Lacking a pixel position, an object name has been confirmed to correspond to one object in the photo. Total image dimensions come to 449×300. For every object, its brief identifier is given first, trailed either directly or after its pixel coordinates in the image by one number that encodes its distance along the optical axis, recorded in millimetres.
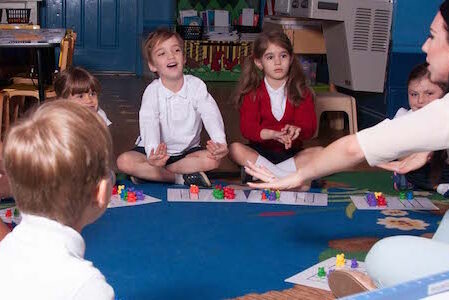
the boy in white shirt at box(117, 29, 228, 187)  3178
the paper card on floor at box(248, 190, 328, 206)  2908
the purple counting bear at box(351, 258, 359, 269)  2176
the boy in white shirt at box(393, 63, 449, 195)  3188
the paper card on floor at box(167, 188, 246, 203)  2913
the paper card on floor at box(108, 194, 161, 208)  2803
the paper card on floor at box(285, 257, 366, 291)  2057
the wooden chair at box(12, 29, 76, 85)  3945
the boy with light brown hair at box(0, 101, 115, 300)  1151
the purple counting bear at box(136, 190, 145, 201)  2895
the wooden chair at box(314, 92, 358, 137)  4395
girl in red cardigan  3318
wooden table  3828
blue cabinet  7336
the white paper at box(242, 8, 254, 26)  7418
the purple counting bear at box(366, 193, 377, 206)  2888
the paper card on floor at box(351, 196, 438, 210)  2879
